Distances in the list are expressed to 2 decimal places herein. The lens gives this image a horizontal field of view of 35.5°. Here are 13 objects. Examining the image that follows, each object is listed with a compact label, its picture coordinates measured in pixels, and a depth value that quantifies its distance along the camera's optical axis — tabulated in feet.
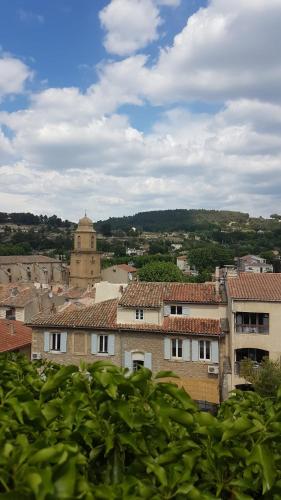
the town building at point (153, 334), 78.59
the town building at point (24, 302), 124.36
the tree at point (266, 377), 69.82
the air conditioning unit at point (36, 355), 84.90
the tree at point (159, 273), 249.14
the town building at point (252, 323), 80.02
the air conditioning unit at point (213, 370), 77.82
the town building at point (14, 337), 90.79
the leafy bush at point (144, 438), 7.79
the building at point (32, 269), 345.92
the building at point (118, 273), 290.64
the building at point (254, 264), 382.71
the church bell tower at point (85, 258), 270.26
